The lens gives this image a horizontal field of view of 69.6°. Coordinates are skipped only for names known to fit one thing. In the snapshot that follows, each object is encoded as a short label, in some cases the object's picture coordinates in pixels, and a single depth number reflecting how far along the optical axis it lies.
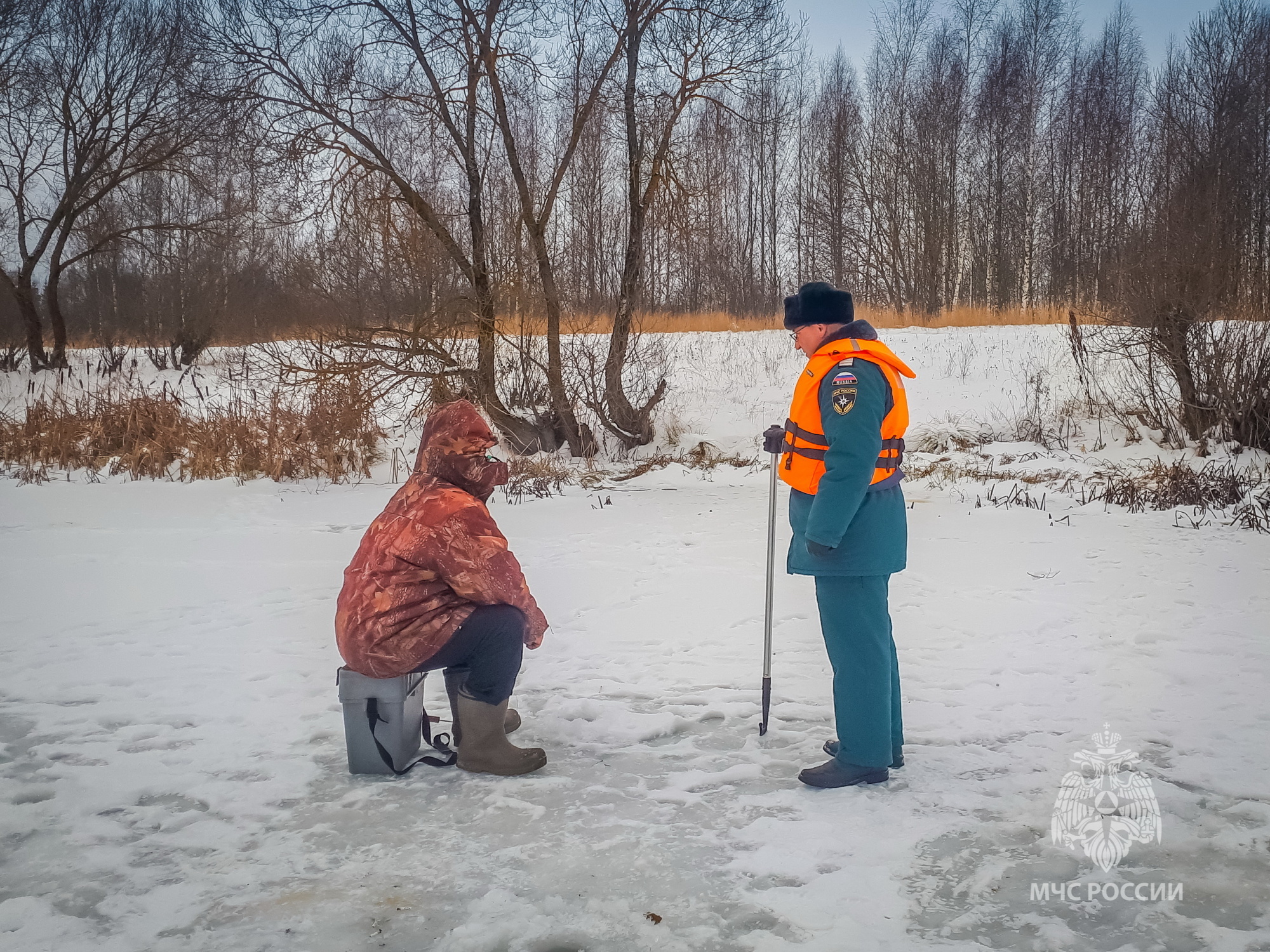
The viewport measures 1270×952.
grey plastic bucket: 3.43
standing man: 3.16
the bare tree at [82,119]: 20.06
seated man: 3.35
